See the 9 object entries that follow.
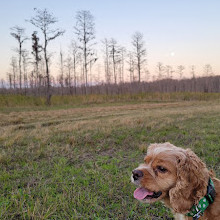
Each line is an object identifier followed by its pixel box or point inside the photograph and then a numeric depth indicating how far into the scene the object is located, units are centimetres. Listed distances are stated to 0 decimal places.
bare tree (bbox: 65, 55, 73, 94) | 4102
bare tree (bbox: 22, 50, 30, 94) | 3367
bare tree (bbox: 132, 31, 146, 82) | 3722
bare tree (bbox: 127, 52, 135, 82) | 4008
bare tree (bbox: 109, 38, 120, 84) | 3765
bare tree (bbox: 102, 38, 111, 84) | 4027
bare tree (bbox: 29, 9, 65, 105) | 2150
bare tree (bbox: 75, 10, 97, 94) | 2845
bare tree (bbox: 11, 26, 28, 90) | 2736
